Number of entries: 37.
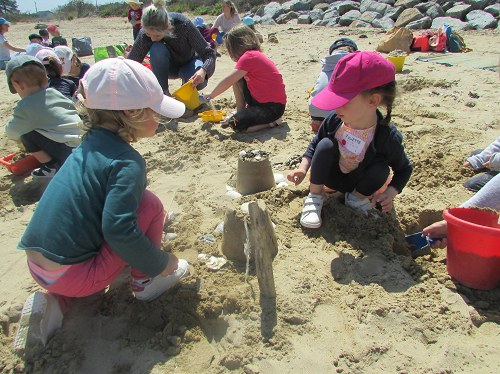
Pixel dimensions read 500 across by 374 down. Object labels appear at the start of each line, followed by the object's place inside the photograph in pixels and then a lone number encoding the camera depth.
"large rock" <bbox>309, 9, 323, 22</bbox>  13.65
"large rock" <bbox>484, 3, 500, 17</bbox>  10.12
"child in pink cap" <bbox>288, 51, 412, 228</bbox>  2.16
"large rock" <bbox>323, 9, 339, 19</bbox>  13.20
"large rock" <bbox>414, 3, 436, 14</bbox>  11.48
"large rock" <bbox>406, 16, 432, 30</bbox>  9.80
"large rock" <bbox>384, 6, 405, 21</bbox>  11.64
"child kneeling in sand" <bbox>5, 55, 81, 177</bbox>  3.22
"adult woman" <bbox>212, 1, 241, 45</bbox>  8.76
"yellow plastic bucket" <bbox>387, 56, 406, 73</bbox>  5.67
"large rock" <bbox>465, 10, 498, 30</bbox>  9.39
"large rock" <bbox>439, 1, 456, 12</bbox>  11.48
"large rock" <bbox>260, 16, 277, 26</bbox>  14.86
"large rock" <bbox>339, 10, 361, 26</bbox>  11.94
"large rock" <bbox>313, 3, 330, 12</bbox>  15.03
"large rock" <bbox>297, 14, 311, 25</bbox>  13.67
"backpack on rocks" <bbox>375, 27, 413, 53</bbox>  7.13
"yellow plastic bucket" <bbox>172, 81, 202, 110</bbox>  4.52
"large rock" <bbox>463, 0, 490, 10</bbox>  10.79
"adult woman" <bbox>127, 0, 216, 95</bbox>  4.74
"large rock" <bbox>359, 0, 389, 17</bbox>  12.16
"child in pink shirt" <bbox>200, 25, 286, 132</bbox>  4.09
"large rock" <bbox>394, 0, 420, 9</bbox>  12.17
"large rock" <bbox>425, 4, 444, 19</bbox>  10.96
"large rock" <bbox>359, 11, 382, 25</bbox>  11.59
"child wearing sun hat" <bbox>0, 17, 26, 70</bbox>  8.86
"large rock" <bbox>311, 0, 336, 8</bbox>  15.88
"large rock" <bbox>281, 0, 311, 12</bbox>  15.82
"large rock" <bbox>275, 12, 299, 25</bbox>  14.87
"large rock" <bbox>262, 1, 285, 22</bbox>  15.73
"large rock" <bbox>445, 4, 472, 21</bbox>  10.71
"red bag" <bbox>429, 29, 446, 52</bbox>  6.99
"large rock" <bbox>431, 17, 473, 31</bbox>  9.53
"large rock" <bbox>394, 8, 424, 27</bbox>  10.25
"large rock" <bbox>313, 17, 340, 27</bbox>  12.39
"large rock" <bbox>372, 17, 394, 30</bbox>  10.84
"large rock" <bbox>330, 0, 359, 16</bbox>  13.07
